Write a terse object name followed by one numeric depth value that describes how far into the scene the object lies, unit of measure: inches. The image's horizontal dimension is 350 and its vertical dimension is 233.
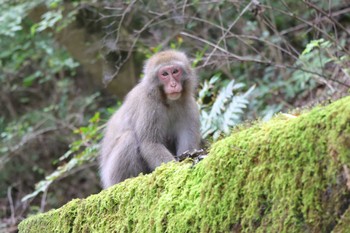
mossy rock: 193.0
